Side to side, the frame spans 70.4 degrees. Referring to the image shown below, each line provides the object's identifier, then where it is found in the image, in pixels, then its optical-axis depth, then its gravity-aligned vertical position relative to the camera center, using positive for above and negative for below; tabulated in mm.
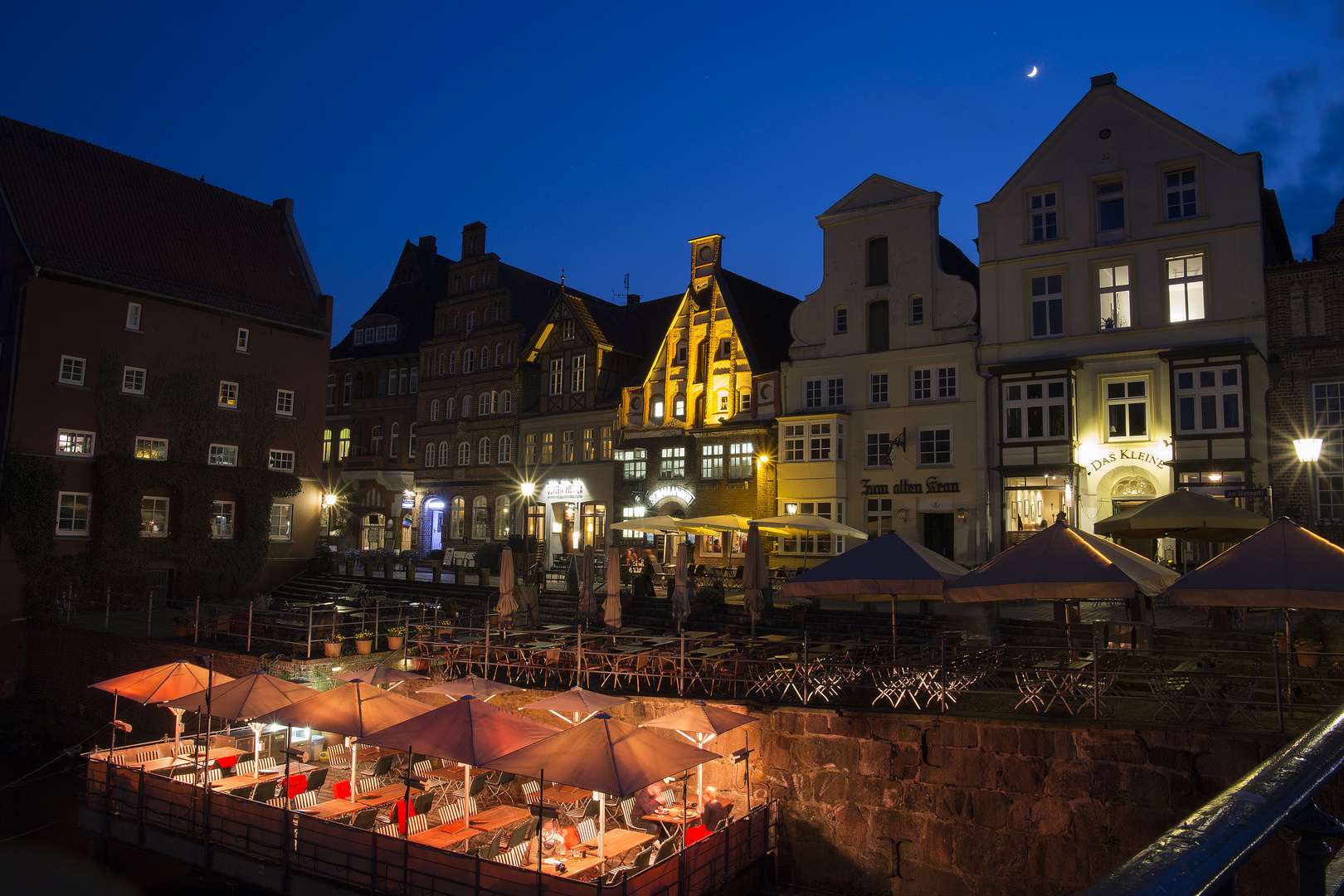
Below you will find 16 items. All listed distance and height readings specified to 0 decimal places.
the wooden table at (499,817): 14484 -4168
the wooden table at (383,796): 15680 -4156
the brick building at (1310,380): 23719 +4596
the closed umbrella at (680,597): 20359 -958
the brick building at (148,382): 29359 +5373
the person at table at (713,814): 14133 -3883
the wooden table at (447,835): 13773 -4213
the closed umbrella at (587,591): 21094 -919
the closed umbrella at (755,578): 20062 -533
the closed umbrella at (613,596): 20431 -981
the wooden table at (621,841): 13469 -4165
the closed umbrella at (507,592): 20938 -984
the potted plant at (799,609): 21859 -1283
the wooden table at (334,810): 15016 -4208
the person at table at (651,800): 14969 -3920
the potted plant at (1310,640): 14188 -1163
